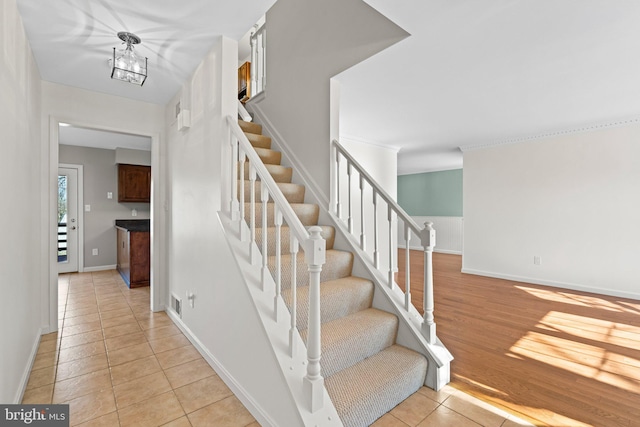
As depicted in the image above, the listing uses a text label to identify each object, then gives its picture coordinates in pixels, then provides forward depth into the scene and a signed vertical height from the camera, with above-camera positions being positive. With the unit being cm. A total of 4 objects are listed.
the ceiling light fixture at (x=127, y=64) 211 +108
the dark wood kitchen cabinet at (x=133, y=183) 571 +57
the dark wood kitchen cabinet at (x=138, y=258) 436 -71
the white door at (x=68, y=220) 540 -17
